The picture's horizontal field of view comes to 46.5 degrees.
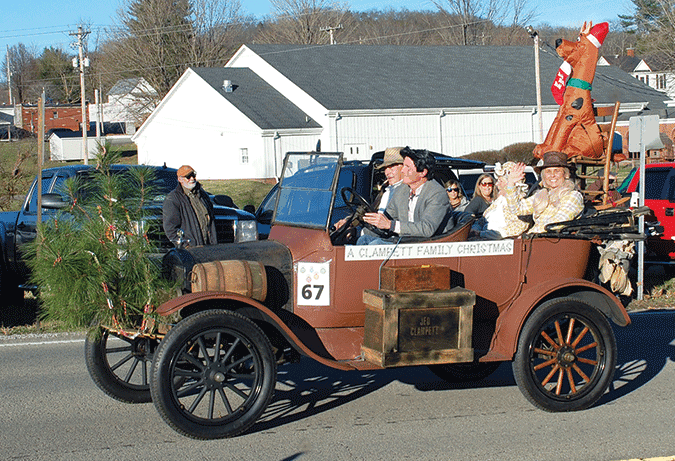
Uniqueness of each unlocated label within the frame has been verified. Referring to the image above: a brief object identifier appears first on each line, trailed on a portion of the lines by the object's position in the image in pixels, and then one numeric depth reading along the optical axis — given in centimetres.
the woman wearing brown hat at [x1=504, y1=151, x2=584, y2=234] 663
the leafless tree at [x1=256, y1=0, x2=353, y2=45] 7044
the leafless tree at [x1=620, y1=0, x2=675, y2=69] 3922
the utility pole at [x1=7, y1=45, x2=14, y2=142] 10463
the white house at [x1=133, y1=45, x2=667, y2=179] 3956
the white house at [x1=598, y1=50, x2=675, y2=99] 7388
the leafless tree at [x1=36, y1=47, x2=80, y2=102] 9244
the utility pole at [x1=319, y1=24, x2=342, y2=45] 6005
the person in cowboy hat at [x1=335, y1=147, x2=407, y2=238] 714
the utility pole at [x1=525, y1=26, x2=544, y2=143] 3338
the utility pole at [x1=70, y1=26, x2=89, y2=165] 4979
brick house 8362
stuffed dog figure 980
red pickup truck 1312
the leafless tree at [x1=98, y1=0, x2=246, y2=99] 5944
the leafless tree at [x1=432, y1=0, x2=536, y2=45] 7675
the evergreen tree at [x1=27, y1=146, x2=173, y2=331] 538
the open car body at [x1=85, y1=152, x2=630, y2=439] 537
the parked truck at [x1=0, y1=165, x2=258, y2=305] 1052
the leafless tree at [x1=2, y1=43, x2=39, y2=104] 10156
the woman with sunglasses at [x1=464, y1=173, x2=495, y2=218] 1006
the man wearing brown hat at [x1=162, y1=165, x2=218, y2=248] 828
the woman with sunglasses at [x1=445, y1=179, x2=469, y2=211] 1031
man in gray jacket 590
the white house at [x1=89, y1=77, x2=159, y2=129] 5857
